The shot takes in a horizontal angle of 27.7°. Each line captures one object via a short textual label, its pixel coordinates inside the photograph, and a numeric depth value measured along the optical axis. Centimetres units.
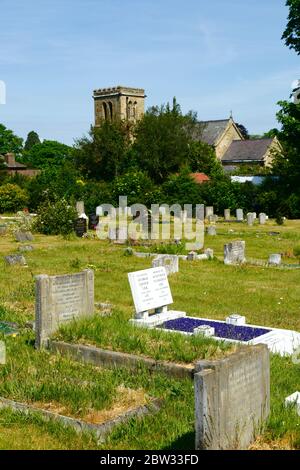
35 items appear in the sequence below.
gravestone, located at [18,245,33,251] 2407
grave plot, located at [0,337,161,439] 663
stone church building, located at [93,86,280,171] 6688
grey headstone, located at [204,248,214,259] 2178
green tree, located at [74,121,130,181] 5803
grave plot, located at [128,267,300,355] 1012
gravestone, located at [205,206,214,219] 4069
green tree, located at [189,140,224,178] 5884
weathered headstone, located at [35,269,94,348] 960
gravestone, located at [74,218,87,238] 2970
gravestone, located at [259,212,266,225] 3844
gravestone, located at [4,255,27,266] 1978
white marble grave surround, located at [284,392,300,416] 665
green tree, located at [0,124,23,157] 8838
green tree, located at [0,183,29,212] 4481
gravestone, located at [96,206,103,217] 4125
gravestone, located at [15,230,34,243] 2756
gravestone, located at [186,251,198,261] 2127
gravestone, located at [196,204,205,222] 4102
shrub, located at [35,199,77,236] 3017
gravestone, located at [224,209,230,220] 4203
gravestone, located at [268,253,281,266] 2038
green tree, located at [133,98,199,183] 5694
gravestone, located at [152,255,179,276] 1838
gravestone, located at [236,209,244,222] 4100
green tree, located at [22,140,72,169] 11468
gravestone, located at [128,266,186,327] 1128
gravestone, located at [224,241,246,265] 2047
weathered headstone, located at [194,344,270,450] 539
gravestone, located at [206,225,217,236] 3138
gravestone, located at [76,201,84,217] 3957
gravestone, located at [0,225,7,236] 3042
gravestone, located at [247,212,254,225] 3806
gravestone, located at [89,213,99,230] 3309
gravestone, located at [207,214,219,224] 3950
